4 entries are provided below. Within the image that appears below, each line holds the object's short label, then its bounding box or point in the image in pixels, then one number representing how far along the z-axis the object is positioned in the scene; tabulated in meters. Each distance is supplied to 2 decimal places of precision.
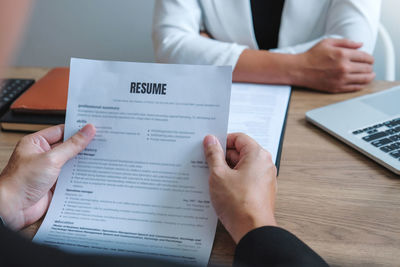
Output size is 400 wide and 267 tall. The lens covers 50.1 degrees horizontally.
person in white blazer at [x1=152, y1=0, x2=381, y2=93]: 1.05
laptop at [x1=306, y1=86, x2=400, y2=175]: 0.77
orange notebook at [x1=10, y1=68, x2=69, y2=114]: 0.91
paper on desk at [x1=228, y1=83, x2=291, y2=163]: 0.84
